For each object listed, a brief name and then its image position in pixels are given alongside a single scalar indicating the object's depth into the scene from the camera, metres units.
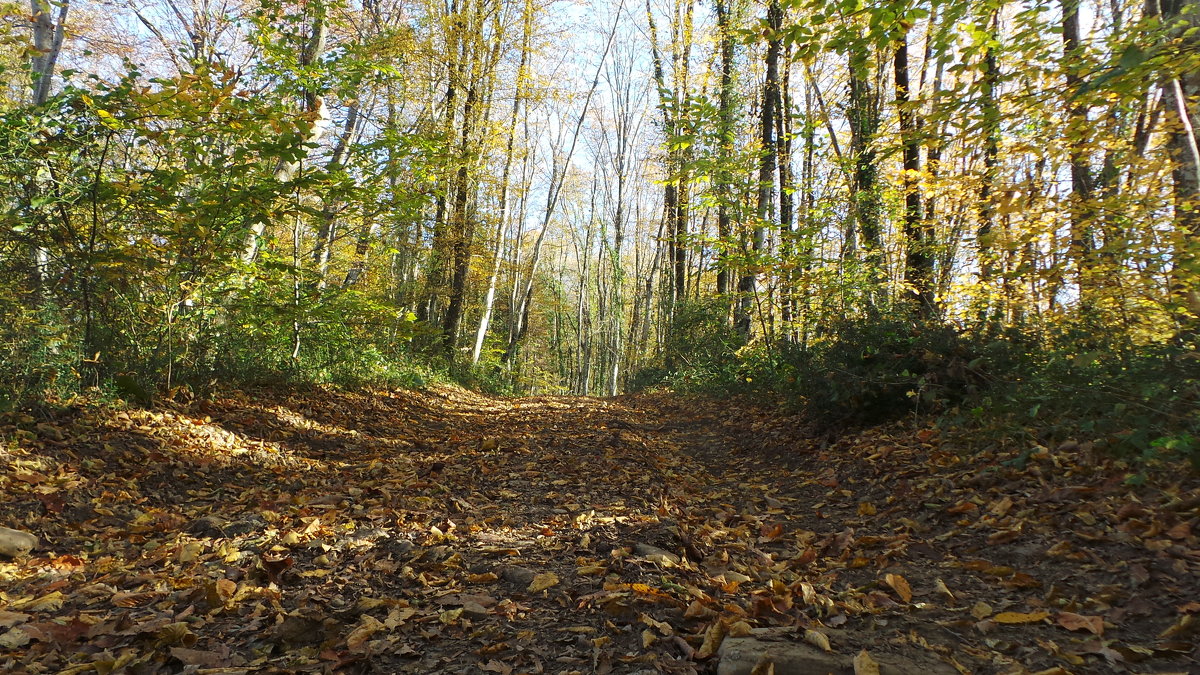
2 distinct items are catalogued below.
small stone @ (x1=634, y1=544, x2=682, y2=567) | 3.21
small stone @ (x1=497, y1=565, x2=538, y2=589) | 3.11
